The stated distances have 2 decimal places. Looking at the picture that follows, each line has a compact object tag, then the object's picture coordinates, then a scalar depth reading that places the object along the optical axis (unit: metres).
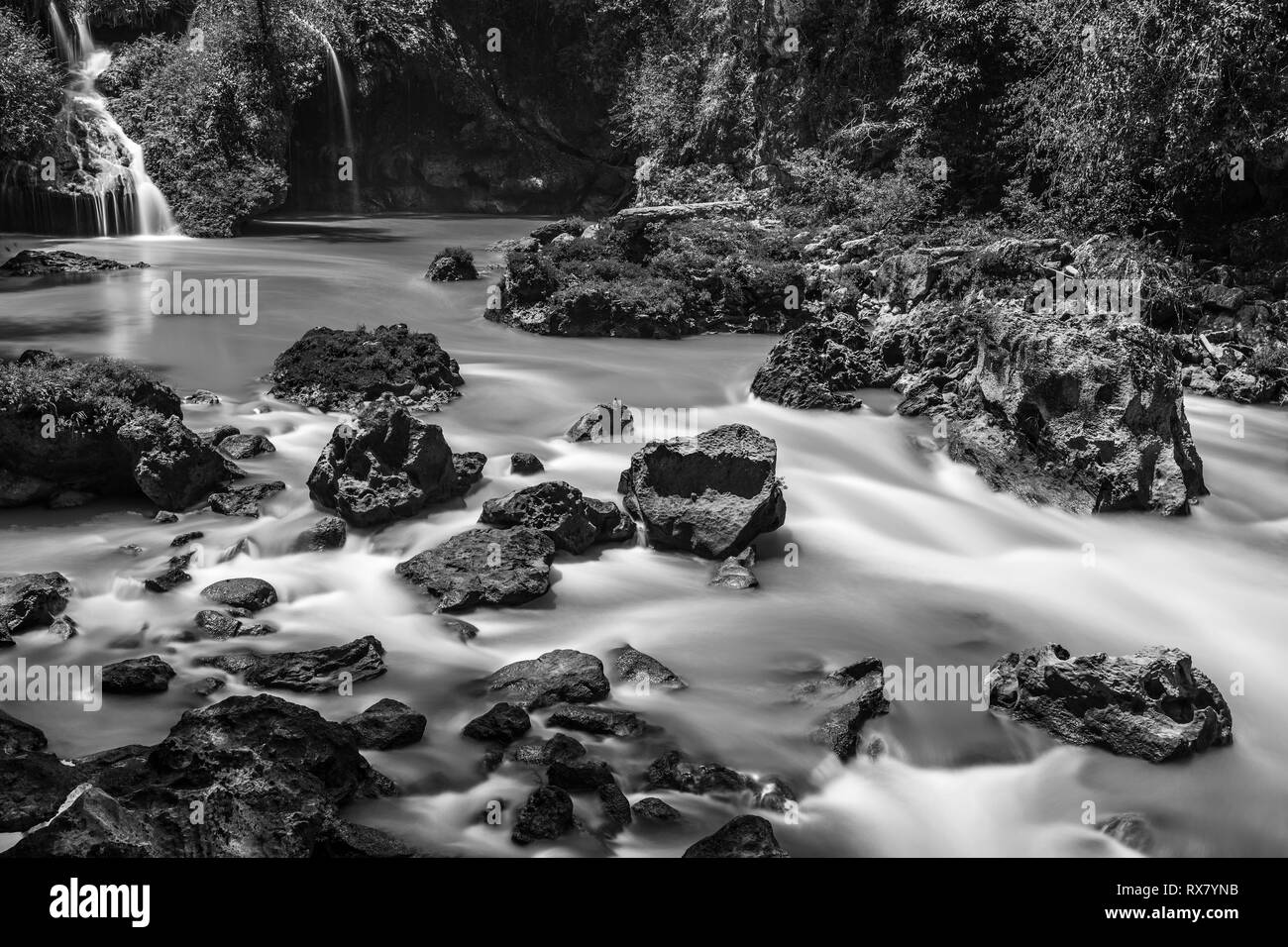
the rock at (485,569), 8.05
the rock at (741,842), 5.01
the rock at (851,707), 6.39
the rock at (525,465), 10.44
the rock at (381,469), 9.16
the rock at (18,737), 5.58
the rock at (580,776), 5.69
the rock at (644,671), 7.02
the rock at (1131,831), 5.70
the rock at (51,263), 18.77
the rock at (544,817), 5.32
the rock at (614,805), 5.50
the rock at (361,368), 12.43
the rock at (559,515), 8.93
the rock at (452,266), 20.22
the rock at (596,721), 6.36
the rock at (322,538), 8.81
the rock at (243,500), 9.29
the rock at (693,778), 5.88
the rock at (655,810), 5.57
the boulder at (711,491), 8.92
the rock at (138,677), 6.59
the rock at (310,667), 6.76
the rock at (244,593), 7.77
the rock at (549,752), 5.89
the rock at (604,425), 11.42
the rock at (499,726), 6.25
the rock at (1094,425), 10.03
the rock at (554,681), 6.69
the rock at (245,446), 10.59
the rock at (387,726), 6.14
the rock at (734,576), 8.54
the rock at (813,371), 12.68
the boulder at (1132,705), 6.39
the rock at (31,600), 7.27
